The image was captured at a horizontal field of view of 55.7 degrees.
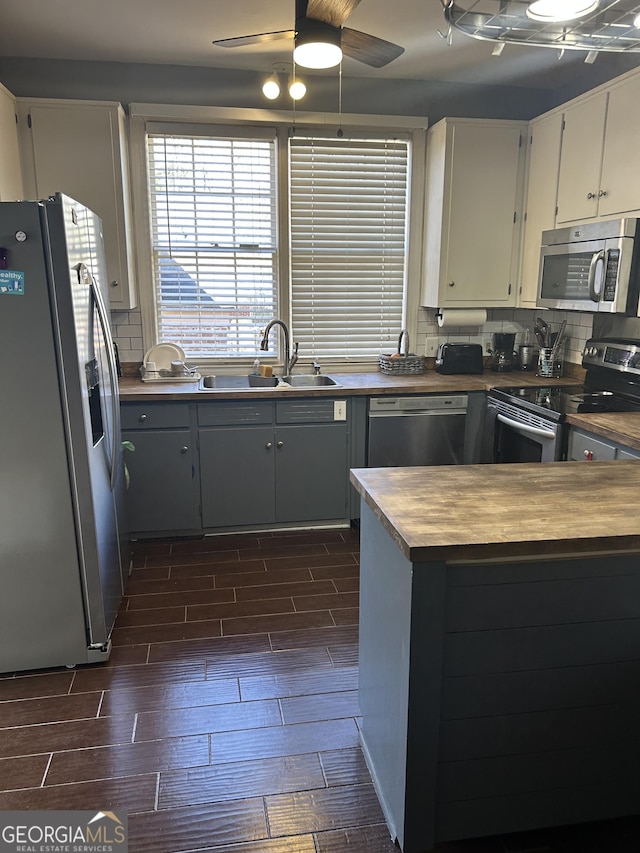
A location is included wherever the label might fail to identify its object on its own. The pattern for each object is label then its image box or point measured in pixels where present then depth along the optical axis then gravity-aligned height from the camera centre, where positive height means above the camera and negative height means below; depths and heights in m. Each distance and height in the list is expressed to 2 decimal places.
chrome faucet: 3.73 -0.35
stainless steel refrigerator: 2.12 -0.56
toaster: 4.00 -0.43
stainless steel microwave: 2.82 +0.12
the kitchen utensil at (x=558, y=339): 3.87 -0.30
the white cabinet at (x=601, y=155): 2.87 +0.68
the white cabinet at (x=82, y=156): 3.30 +0.72
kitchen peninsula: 1.43 -0.90
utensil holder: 3.88 -0.45
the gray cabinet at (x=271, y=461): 3.50 -0.99
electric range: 2.96 -0.56
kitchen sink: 3.80 -0.58
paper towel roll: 3.95 -0.17
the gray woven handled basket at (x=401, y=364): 3.96 -0.47
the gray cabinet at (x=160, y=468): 3.40 -1.00
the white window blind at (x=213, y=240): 3.76 +0.31
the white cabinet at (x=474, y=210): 3.70 +0.50
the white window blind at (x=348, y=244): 3.93 +0.30
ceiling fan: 2.07 +0.93
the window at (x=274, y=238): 3.78 +0.33
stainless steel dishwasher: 3.64 -0.82
